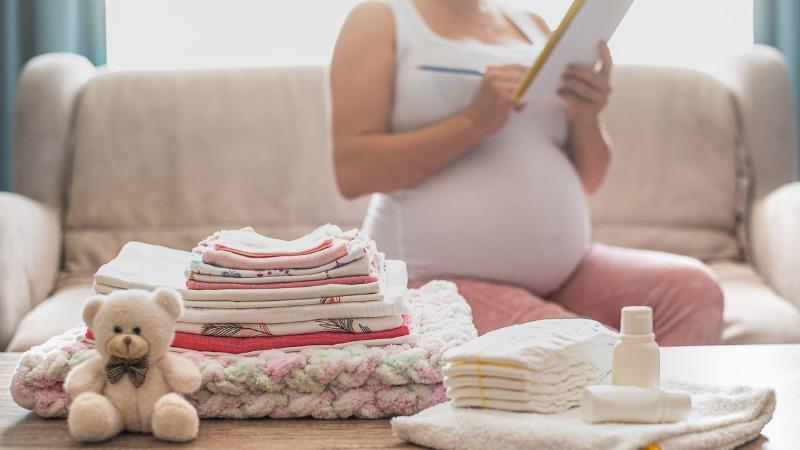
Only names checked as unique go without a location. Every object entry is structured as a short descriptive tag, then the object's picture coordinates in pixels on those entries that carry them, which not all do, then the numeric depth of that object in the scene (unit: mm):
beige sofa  3923
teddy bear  1701
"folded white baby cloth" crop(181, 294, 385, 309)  1805
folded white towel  1616
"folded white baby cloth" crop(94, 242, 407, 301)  1803
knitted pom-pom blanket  1784
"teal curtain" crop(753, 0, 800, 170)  4632
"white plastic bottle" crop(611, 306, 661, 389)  1676
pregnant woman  2606
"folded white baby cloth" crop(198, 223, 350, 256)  1841
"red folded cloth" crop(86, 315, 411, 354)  1815
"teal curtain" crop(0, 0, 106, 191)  4538
